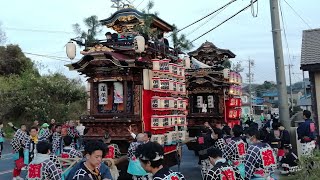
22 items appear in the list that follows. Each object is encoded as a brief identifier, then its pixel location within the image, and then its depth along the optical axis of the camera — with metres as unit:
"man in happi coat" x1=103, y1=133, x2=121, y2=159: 9.26
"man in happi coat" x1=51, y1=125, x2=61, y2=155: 10.48
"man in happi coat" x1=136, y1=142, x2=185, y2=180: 3.73
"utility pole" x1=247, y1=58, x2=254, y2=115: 47.57
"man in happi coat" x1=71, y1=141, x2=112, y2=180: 4.13
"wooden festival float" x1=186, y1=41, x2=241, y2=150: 17.33
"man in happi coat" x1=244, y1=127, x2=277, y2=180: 6.44
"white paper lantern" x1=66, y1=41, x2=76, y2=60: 11.49
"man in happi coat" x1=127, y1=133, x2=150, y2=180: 8.70
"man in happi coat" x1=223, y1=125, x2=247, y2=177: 8.18
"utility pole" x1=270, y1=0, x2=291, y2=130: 9.48
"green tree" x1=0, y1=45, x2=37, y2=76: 31.70
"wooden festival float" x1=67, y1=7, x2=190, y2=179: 11.02
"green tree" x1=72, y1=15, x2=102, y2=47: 12.22
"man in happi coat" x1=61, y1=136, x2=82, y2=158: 7.33
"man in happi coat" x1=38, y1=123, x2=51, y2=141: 13.02
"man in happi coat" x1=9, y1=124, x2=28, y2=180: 10.66
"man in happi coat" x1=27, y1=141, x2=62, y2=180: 5.79
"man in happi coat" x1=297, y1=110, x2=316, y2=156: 10.12
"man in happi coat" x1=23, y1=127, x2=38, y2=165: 10.53
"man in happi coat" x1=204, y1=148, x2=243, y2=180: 5.05
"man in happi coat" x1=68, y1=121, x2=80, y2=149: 13.86
